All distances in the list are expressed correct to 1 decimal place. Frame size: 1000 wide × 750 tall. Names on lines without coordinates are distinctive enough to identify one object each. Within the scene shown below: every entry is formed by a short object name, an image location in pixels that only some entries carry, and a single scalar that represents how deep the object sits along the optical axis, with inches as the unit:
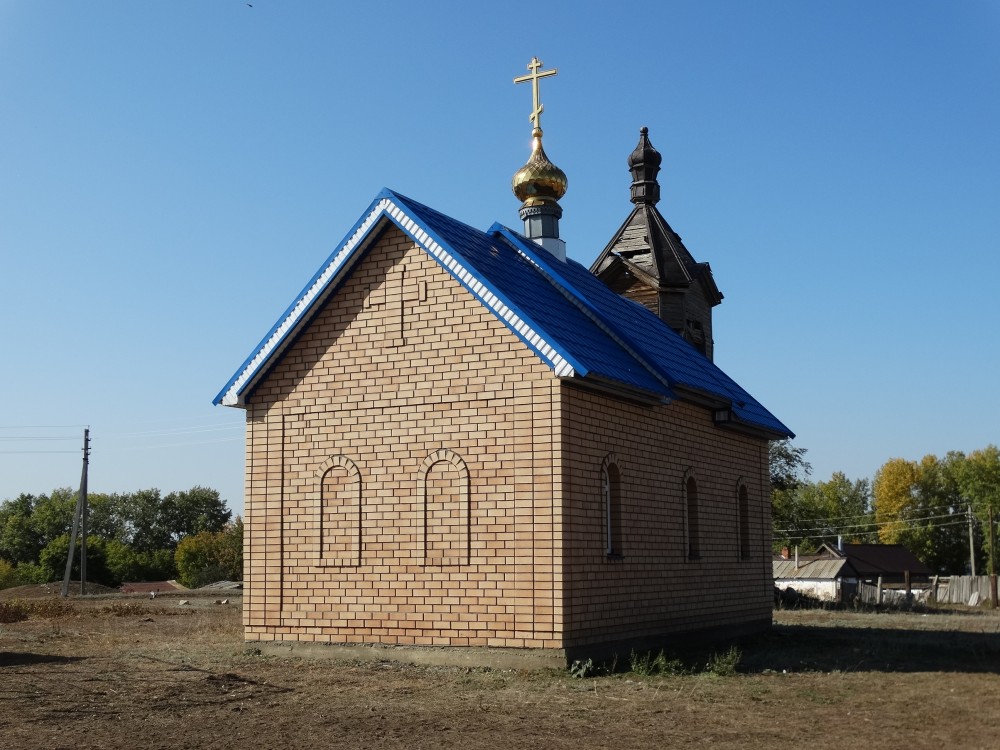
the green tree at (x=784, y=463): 1712.6
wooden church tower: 942.4
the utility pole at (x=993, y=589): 1544.0
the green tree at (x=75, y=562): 2186.3
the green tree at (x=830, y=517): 3280.0
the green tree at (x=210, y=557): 2278.5
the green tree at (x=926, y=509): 3088.1
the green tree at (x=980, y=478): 3063.5
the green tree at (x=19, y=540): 3385.8
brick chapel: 534.0
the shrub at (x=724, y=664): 533.6
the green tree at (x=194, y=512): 3737.7
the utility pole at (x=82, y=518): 1701.5
